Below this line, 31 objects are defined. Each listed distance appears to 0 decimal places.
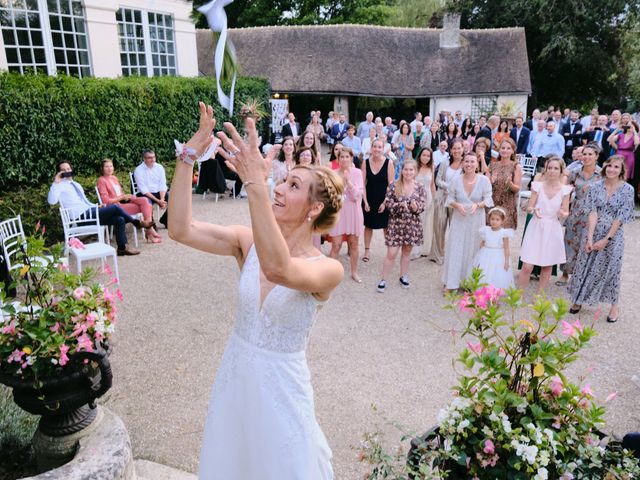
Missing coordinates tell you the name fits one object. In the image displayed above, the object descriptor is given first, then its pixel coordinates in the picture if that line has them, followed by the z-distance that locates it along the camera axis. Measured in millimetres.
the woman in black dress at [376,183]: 8109
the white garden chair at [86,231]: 7090
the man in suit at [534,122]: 17069
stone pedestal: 2725
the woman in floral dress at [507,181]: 7680
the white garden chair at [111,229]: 9263
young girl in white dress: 6770
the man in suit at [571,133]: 17688
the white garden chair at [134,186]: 10164
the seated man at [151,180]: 10055
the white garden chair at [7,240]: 6248
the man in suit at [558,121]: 18030
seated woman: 9242
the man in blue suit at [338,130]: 19150
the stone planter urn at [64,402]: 3115
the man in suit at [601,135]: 14966
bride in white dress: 2262
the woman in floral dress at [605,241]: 6004
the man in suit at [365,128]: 18469
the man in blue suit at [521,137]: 16688
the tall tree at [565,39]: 27625
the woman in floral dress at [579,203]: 6641
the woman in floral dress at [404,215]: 7195
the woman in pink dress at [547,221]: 6773
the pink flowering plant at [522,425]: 2150
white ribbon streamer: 1777
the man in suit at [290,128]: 17156
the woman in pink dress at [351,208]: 7672
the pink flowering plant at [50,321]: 3080
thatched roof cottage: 26641
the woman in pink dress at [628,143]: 12719
